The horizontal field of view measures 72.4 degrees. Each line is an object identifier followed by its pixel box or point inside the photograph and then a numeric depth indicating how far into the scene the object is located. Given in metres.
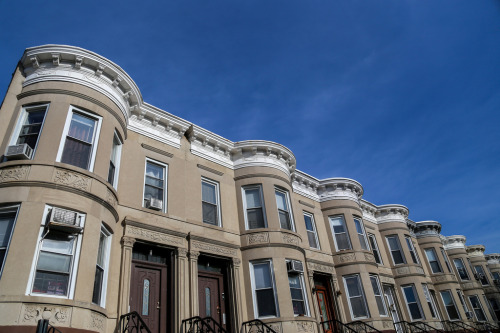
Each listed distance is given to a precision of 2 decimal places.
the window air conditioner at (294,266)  11.61
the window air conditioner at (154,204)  9.94
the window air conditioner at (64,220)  6.87
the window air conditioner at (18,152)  7.45
